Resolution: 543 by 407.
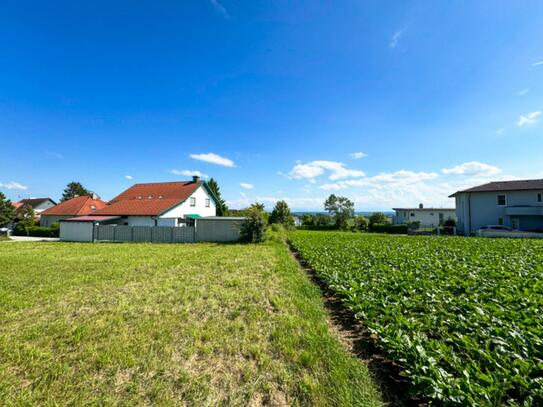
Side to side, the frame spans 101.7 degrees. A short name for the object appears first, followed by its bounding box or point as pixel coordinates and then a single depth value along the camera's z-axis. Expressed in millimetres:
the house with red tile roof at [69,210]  25641
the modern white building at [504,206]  23266
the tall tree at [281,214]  31564
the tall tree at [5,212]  25798
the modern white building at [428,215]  39125
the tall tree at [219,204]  31044
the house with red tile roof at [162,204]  19094
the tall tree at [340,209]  36062
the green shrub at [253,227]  16359
